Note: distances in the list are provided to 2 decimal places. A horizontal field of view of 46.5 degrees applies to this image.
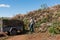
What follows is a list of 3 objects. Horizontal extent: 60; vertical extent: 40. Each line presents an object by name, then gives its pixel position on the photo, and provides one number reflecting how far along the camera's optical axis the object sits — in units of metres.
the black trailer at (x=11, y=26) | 5.89
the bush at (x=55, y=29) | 5.21
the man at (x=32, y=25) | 6.04
